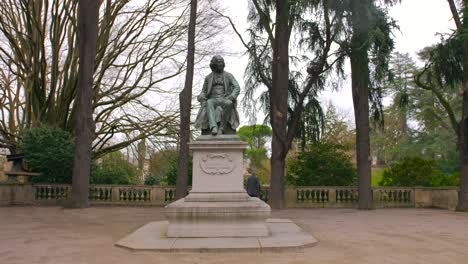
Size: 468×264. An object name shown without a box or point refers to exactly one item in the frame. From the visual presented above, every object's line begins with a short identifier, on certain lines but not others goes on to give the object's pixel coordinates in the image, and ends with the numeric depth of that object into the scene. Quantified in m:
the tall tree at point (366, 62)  13.86
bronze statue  9.31
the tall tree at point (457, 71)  16.47
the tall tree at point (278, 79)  16.73
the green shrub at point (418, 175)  19.98
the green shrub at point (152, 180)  24.30
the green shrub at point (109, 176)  21.50
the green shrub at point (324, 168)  21.31
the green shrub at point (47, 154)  19.16
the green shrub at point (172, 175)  21.16
